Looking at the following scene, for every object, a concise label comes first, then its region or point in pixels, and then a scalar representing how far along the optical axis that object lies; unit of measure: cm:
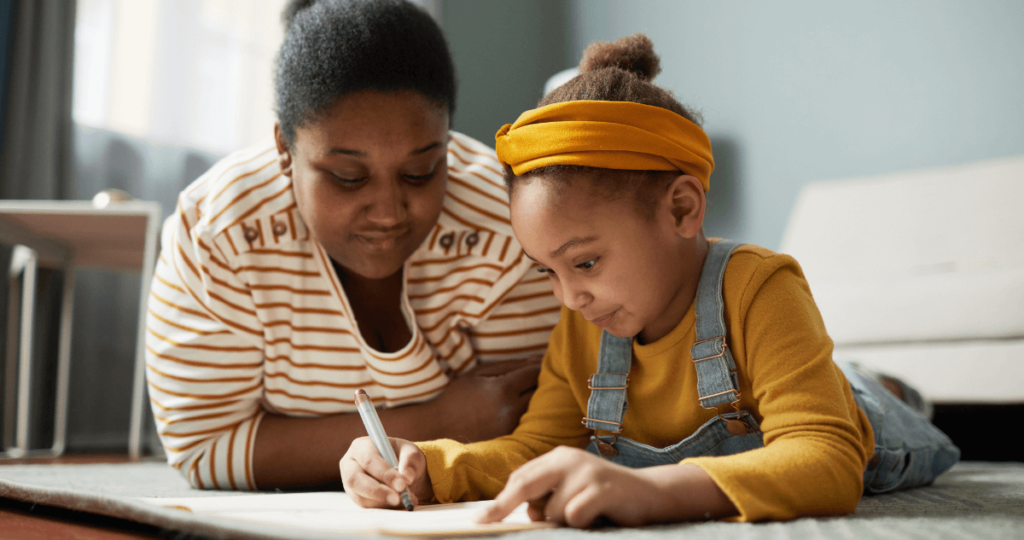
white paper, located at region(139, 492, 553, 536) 50
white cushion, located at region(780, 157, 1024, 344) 148
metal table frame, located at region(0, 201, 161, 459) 154
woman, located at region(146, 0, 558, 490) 84
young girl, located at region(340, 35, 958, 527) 55
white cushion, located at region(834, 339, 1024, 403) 139
